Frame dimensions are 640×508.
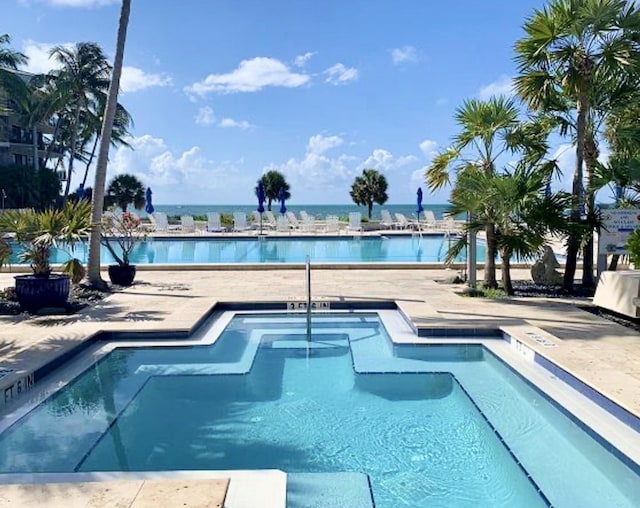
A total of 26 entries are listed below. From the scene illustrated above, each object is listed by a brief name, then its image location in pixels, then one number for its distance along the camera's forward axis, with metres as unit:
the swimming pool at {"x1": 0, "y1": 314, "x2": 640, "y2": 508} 3.93
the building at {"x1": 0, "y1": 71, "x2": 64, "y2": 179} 38.00
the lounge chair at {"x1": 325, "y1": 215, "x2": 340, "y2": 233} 26.02
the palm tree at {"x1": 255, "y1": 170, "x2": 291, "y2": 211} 38.38
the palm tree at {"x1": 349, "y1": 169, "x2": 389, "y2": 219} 34.41
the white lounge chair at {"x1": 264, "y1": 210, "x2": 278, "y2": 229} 26.98
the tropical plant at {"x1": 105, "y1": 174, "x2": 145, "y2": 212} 33.38
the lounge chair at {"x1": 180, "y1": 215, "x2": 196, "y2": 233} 25.38
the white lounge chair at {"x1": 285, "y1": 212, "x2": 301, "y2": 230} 26.03
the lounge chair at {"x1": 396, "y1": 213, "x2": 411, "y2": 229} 28.12
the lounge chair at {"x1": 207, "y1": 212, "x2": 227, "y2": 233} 26.47
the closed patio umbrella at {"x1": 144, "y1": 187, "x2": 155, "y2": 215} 27.02
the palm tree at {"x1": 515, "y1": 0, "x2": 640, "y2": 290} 8.94
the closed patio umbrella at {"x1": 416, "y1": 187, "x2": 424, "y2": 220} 27.80
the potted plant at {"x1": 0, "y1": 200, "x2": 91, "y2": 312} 8.17
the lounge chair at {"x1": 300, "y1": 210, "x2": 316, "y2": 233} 25.86
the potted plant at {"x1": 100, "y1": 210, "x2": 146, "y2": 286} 11.07
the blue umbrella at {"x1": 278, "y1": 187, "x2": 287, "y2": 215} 29.34
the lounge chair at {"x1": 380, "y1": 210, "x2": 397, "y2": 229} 28.54
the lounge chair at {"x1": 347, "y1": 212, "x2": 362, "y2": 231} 25.47
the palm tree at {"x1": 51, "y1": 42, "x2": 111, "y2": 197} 28.83
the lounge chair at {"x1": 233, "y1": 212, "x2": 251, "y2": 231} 26.86
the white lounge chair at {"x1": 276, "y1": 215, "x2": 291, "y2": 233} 25.36
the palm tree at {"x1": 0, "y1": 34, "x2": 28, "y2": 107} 25.52
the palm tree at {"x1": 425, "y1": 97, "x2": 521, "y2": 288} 9.82
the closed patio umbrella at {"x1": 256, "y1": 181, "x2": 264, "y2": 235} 25.84
